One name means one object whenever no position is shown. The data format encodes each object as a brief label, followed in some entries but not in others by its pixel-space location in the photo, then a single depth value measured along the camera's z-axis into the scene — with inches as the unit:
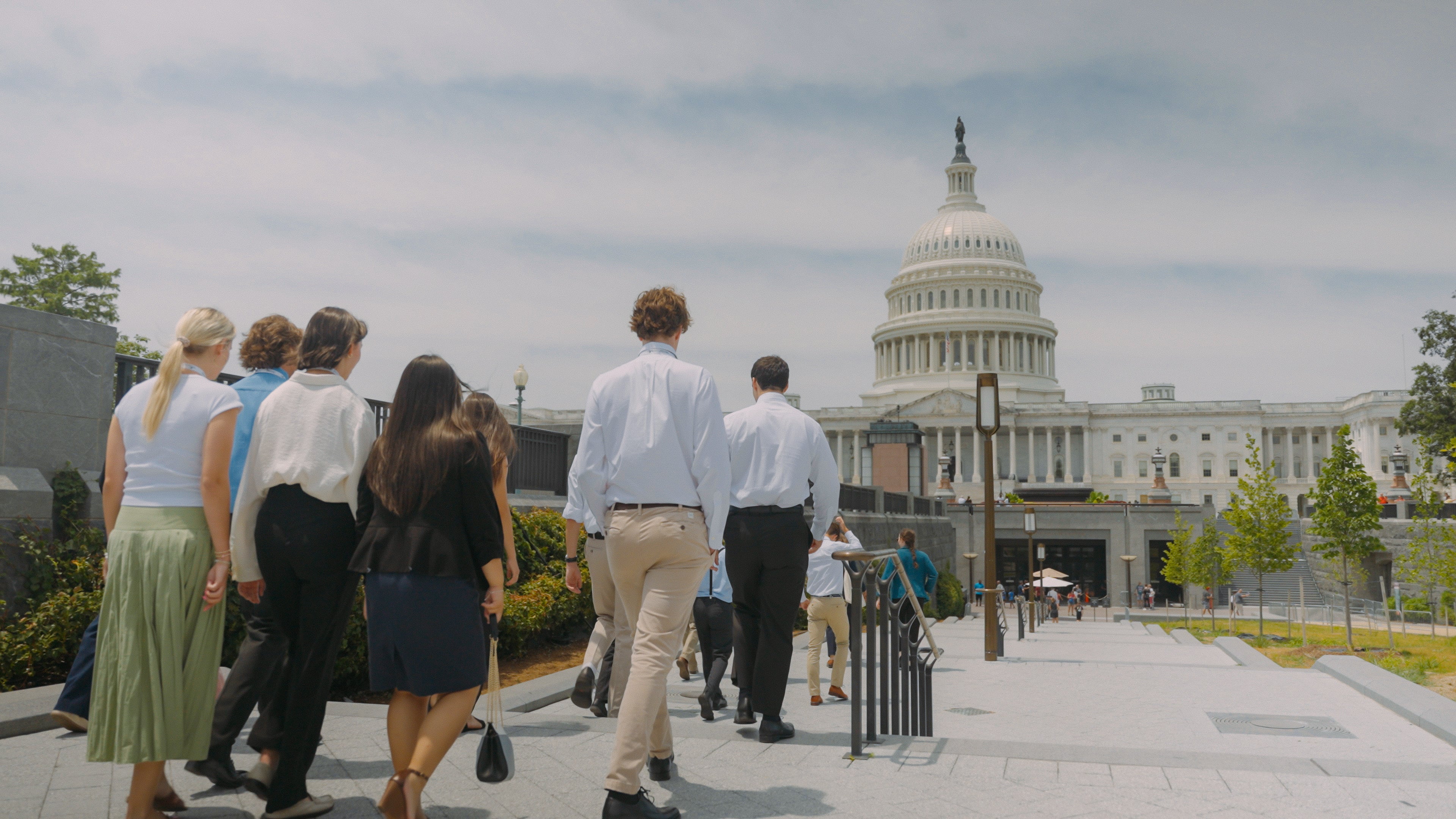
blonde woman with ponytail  168.6
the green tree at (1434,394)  2037.4
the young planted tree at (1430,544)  692.1
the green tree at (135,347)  1833.2
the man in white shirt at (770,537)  244.7
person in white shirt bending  368.2
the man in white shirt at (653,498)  184.7
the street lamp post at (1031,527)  1445.6
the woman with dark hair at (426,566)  168.1
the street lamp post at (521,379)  990.4
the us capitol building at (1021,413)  4170.8
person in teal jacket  482.6
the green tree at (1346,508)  894.4
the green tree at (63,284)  1982.0
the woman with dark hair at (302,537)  177.5
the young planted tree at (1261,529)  1082.7
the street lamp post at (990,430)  564.4
